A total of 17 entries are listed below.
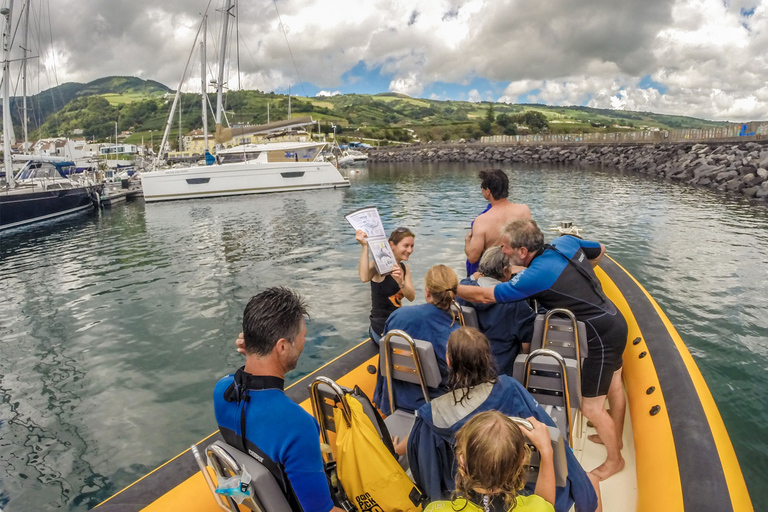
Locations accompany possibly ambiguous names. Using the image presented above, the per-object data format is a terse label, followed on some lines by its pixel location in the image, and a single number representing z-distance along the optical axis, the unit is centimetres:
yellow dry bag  228
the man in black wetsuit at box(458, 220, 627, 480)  344
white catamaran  3003
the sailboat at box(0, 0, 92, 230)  2191
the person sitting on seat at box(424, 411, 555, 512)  163
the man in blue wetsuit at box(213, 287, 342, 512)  190
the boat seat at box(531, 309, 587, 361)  343
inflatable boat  259
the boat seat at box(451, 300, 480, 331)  388
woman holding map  433
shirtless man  532
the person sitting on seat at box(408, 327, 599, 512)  218
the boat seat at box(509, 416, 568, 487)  197
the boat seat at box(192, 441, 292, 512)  185
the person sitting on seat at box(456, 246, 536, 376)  375
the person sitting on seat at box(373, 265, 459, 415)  315
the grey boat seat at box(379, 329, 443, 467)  299
